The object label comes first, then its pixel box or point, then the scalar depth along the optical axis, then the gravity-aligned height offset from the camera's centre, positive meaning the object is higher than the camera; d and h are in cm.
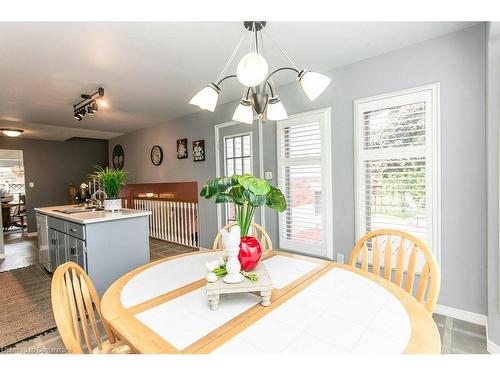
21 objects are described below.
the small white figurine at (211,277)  102 -39
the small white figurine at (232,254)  103 -30
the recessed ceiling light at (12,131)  490 +107
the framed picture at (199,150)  421 +54
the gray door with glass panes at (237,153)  346 +42
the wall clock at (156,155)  512 +58
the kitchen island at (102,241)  245 -60
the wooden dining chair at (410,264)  114 -45
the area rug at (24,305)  204 -118
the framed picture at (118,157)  630 +69
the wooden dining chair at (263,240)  194 -47
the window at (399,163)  209 +13
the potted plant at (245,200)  110 -9
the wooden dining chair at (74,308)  82 -48
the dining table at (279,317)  76 -49
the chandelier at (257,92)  113 +45
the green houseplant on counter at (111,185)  289 -1
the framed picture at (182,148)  454 +62
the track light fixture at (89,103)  301 +103
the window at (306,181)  272 -1
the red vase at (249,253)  115 -33
